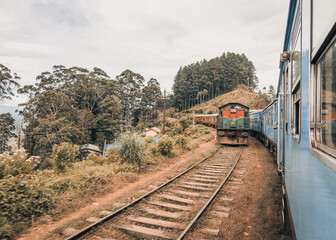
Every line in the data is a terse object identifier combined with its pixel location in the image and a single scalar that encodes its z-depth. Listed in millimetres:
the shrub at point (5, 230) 4149
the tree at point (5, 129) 28125
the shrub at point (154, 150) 12008
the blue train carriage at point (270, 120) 9301
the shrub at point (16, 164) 5926
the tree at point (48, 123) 23859
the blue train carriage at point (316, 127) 1225
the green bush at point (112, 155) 9659
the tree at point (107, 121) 32969
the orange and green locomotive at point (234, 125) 16391
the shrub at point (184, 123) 28297
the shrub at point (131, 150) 9625
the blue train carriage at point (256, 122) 18758
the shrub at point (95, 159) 9720
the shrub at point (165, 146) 12337
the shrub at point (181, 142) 14938
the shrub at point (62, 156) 8516
